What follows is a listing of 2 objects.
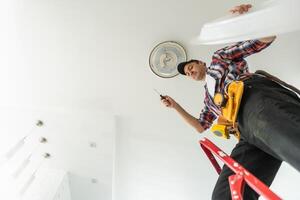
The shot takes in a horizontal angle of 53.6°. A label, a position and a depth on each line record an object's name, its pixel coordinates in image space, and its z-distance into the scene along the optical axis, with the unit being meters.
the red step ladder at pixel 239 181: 1.23
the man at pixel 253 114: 1.29
